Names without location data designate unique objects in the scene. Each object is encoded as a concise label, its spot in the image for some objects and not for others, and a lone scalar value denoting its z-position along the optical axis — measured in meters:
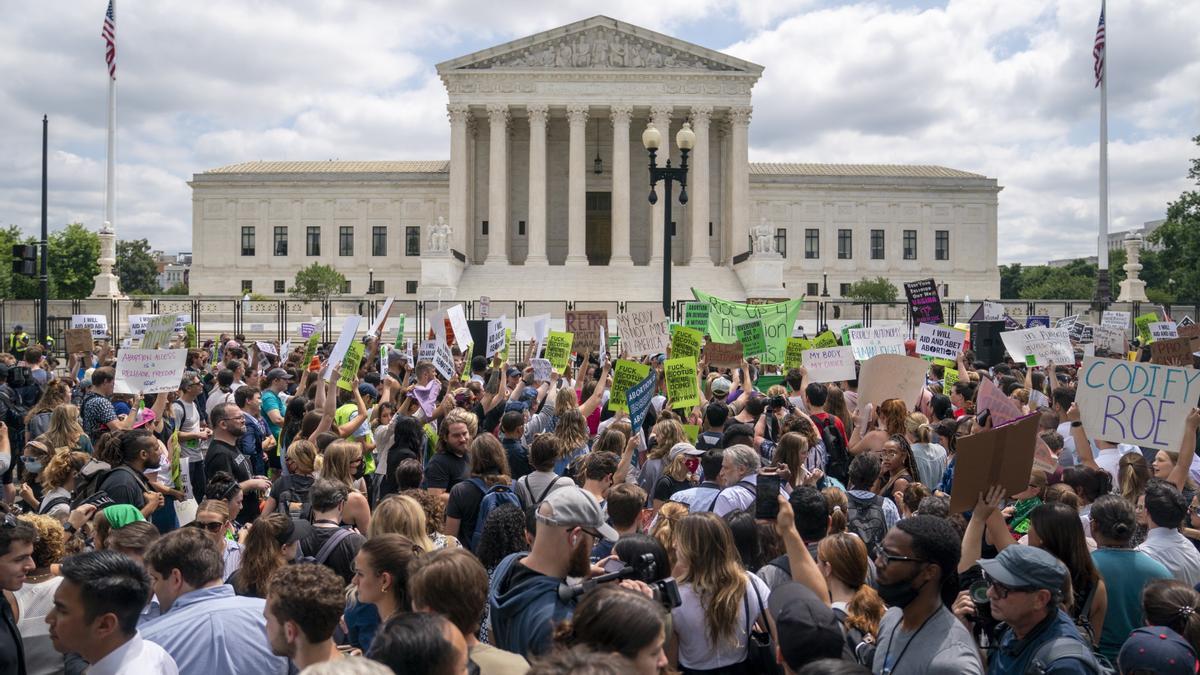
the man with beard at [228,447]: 8.66
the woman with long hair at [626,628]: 3.63
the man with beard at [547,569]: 4.52
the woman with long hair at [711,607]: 4.75
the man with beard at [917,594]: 4.35
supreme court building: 58.97
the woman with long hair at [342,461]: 7.32
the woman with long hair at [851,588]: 5.05
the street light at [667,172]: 21.00
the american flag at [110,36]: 40.12
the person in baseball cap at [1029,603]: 4.26
